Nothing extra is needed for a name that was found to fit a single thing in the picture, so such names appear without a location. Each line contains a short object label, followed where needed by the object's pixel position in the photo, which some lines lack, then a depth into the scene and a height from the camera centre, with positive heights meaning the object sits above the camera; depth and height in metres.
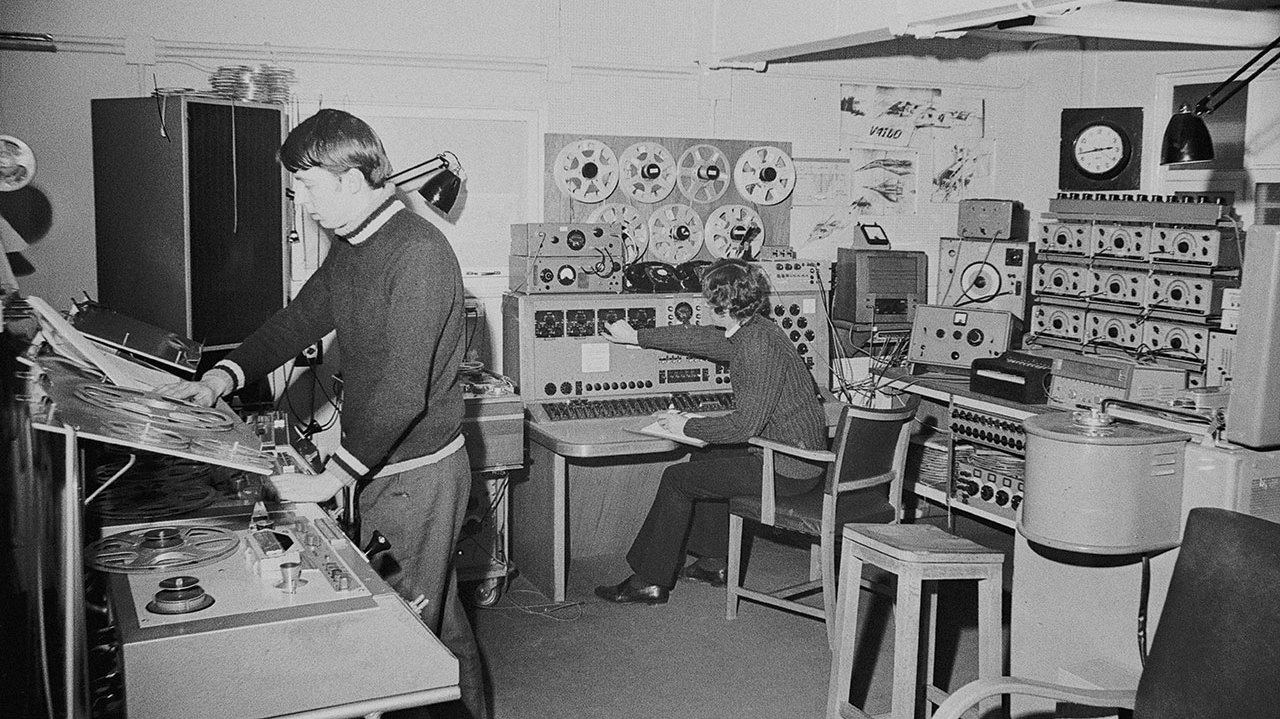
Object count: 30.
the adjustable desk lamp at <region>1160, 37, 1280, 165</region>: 4.39 +0.43
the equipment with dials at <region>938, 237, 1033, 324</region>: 5.64 -0.12
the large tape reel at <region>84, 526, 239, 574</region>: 2.19 -0.62
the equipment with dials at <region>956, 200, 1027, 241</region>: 5.73 +0.15
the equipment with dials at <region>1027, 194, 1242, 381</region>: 4.75 -0.11
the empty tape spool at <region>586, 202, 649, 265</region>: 5.31 +0.09
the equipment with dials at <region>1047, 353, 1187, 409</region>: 4.64 -0.52
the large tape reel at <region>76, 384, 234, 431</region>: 2.01 -0.31
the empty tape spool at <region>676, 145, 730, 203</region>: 5.45 +0.34
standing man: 2.55 -0.29
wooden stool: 3.01 -0.91
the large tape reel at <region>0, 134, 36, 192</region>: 3.74 +0.23
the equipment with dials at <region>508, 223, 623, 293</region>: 4.91 -0.06
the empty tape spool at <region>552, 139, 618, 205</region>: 5.19 +0.33
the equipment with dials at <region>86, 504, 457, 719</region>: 1.82 -0.64
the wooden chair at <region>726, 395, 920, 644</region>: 4.05 -0.93
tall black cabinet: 3.87 +0.08
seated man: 4.37 -0.70
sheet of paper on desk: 4.44 -0.73
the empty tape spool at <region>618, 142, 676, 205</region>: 5.33 +0.33
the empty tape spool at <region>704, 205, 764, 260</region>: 5.54 +0.06
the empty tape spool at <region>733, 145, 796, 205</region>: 5.59 +0.35
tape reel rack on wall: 5.23 +0.25
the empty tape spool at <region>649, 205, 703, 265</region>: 5.44 +0.05
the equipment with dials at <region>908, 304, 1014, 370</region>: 5.28 -0.40
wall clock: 5.99 +0.54
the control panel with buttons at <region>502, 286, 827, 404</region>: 4.91 -0.48
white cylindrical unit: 2.85 -0.59
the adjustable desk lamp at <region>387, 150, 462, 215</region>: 4.83 +0.26
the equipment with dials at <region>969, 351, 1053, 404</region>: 4.89 -0.55
